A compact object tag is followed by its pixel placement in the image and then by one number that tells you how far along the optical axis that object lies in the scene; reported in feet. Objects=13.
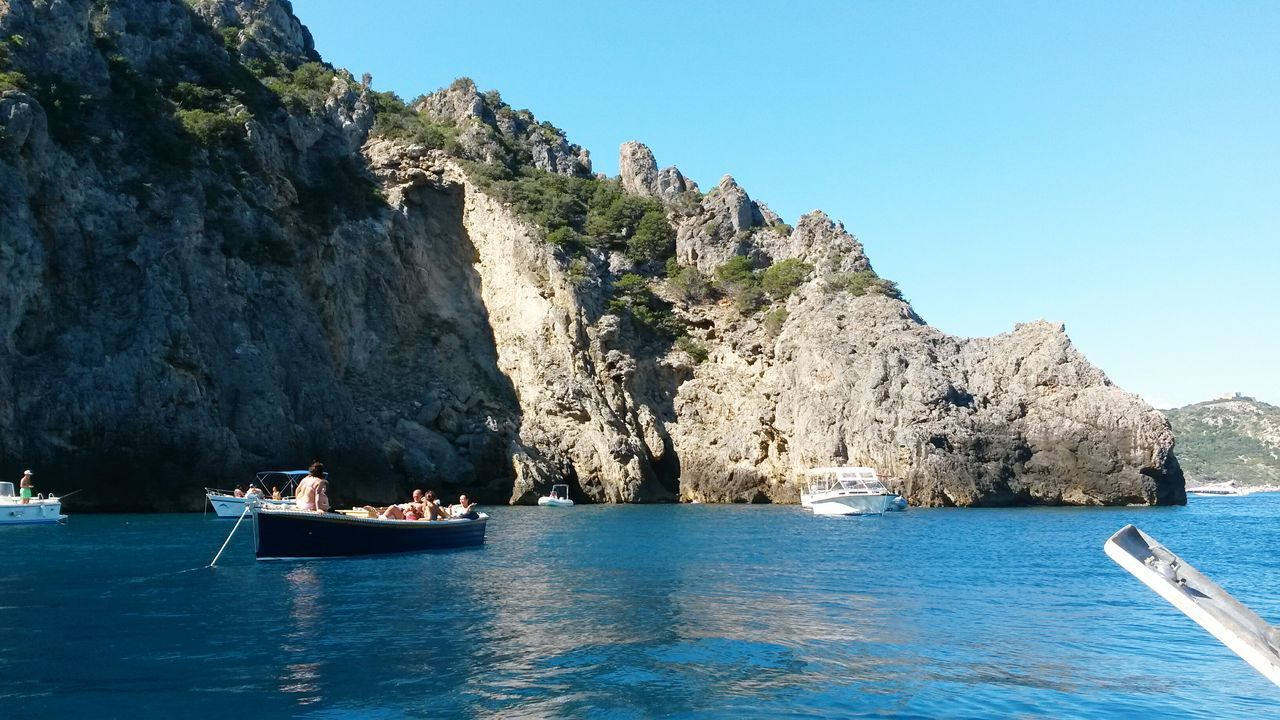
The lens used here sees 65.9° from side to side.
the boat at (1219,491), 438.40
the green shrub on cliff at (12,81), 160.25
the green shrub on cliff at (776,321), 235.81
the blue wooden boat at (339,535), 82.84
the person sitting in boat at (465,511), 103.30
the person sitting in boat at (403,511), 93.35
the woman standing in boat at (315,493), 84.99
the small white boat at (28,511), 127.85
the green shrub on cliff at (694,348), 240.53
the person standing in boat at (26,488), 129.80
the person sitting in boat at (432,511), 98.89
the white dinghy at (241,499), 147.95
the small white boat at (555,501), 199.21
